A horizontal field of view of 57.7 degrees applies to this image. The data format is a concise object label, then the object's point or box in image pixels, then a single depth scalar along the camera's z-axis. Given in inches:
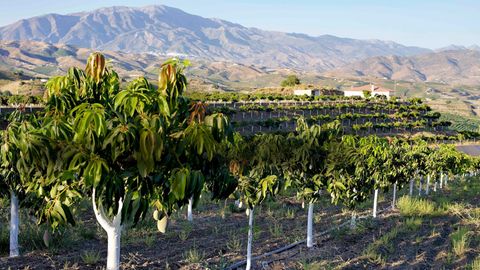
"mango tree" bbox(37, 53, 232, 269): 190.4
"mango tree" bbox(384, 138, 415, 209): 771.0
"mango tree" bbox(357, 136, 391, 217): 615.8
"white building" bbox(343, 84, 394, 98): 5305.1
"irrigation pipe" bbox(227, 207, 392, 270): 432.4
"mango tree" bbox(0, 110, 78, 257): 192.9
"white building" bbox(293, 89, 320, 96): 4330.7
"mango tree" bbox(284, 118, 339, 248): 453.1
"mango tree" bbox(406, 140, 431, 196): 1008.9
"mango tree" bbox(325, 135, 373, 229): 488.7
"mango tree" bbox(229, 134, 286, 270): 380.1
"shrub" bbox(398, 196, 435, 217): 753.6
